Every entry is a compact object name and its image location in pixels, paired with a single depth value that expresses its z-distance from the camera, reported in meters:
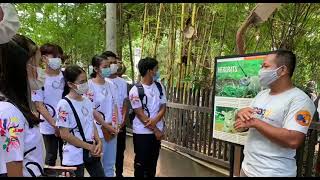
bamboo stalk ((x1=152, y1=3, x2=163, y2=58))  3.94
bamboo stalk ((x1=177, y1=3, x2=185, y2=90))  3.56
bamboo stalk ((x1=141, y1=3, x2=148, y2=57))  4.39
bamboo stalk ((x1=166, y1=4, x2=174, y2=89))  3.84
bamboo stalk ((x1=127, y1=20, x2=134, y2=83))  5.56
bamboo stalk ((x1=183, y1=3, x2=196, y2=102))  3.45
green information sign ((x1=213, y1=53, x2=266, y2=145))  2.03
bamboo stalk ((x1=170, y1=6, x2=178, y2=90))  3.83
